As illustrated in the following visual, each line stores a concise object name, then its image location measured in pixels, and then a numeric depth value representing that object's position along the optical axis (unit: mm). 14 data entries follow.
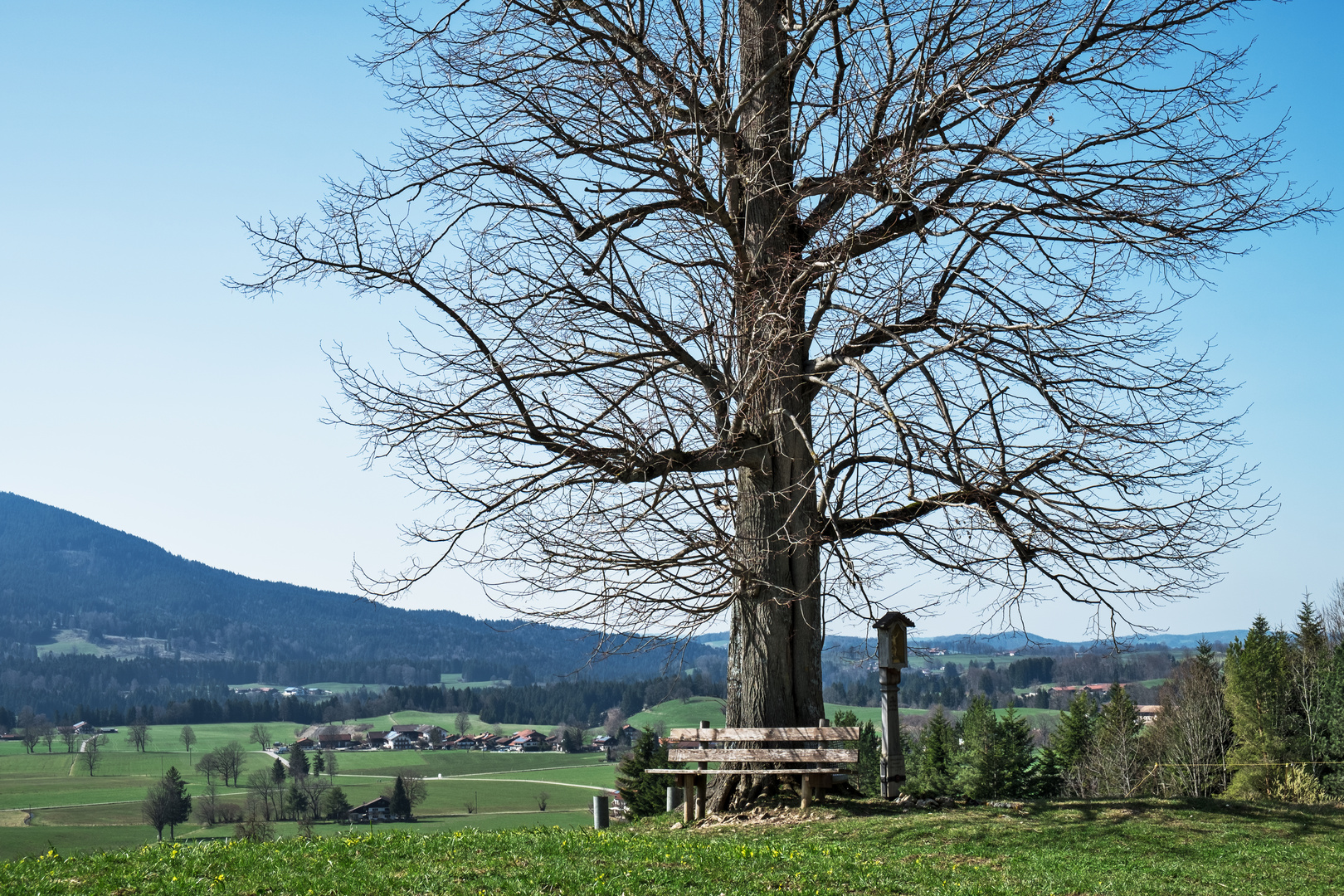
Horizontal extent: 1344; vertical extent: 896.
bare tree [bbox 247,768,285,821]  113019
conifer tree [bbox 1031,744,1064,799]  66250
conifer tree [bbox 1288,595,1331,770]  47156
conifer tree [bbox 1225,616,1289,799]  46969
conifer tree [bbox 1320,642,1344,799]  43062
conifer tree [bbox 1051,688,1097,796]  70250
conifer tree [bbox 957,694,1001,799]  66375
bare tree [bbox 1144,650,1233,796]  53312
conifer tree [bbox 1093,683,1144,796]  59562
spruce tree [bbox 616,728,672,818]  51156
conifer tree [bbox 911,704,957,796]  71000
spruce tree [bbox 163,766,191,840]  103938
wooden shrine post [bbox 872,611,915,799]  14008
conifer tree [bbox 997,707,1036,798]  66438
